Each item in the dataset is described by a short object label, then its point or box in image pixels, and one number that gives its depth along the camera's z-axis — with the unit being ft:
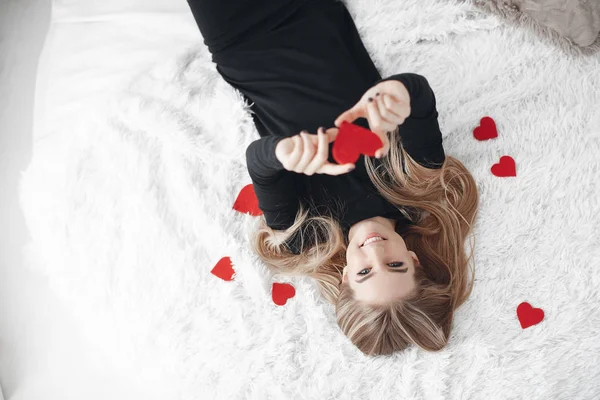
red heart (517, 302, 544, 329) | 4.22
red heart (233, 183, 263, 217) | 4.47
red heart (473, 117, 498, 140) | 4.51
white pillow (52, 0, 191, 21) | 4.81
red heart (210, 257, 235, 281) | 4.32
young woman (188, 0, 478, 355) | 4.05
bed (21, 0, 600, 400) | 4.19
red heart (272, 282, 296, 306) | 4.31
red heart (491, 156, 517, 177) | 4.43
